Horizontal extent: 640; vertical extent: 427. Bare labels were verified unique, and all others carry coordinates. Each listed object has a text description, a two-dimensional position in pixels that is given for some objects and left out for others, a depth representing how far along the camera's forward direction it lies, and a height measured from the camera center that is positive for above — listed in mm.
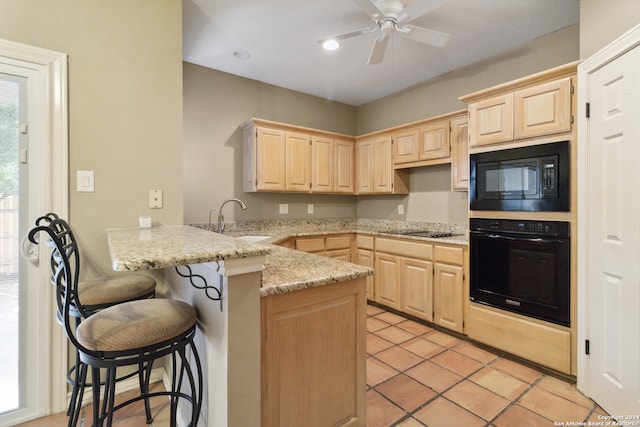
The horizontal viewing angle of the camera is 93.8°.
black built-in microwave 2078 +254
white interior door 1576 -132
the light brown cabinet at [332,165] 3863 +624
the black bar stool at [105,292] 1349 -416
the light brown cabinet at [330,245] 3455 -400
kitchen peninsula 1011 -451
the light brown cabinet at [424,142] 3155 +792
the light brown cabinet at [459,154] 2979 +587
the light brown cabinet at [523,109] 2064 +781
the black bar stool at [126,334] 1021 -431
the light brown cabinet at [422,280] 2758 -695
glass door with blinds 1627 -140
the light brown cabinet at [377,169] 3791 +572
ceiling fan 1949 +1343
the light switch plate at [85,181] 1778 +183
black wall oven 2082 -415
